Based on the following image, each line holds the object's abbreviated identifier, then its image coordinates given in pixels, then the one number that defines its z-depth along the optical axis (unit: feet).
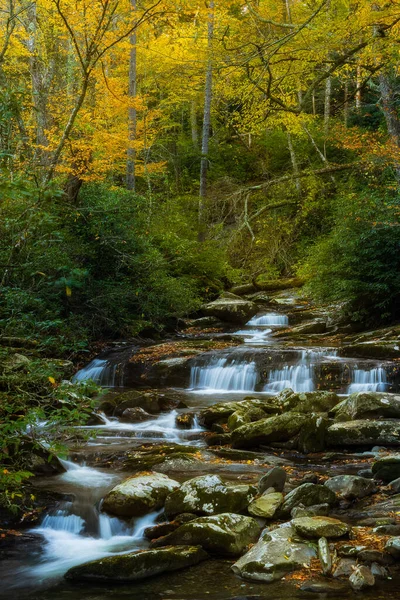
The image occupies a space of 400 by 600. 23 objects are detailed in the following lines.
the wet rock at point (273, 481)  20.23
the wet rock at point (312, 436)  26.00
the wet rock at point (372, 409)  28.89
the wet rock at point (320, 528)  16.26
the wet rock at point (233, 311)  59.57
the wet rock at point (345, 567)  14.69
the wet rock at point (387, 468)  21.11
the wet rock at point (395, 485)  19.88
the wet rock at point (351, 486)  19.56
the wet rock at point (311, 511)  17.84
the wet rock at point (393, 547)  15.19
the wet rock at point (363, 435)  26.00
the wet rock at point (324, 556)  14.82
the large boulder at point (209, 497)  18.79
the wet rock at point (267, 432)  26.73
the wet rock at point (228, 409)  30.73
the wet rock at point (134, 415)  32.37
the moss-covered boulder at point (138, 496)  19.79
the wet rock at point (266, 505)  18.33
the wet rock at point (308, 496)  18.65
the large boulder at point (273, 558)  15.14
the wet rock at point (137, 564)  15.84
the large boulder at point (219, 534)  16.72
